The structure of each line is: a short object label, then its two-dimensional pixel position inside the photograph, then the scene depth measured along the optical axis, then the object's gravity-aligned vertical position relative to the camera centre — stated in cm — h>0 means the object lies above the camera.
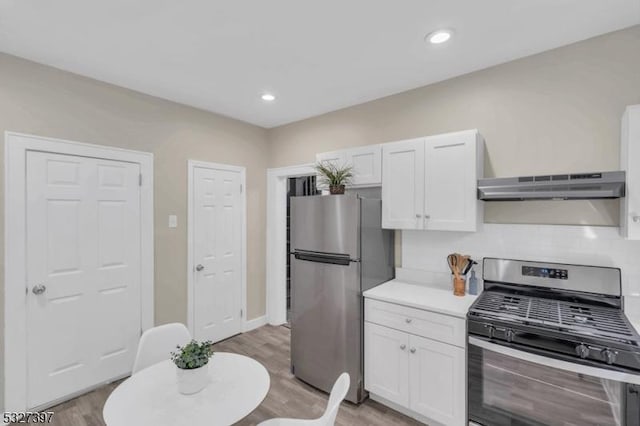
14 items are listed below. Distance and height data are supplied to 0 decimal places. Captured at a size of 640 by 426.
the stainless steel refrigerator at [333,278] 242 -56
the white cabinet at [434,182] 224 +25
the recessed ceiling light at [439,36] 195 +119
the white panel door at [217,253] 336 -47
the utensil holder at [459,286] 237 -59
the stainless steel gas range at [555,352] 149 -77
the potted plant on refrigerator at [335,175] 267 +36
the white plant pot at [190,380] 142 -80
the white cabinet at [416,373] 199 -117
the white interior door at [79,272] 231 -49
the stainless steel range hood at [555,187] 173 +16
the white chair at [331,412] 131 -88
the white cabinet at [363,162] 279 +50
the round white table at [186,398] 127 -88
